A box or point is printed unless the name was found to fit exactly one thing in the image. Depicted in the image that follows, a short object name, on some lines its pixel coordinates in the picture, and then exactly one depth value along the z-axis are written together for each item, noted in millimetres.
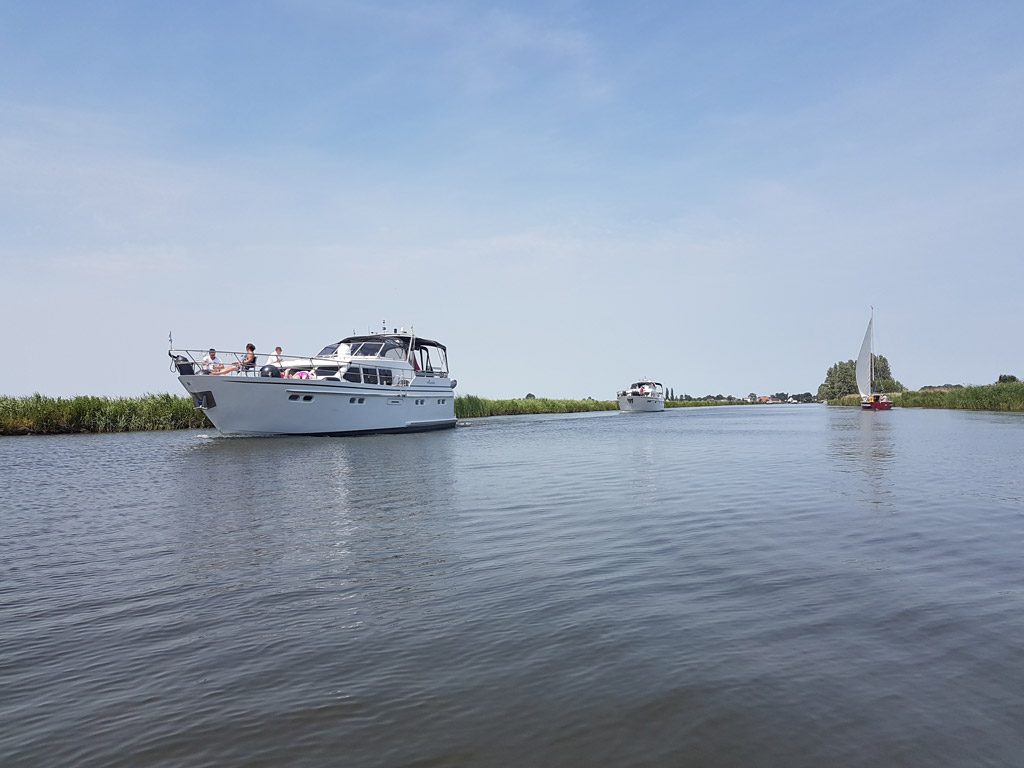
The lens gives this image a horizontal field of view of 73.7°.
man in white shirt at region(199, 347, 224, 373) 31484
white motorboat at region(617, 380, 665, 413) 88812
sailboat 80438
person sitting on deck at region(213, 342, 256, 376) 31677
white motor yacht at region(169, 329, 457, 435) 31859
